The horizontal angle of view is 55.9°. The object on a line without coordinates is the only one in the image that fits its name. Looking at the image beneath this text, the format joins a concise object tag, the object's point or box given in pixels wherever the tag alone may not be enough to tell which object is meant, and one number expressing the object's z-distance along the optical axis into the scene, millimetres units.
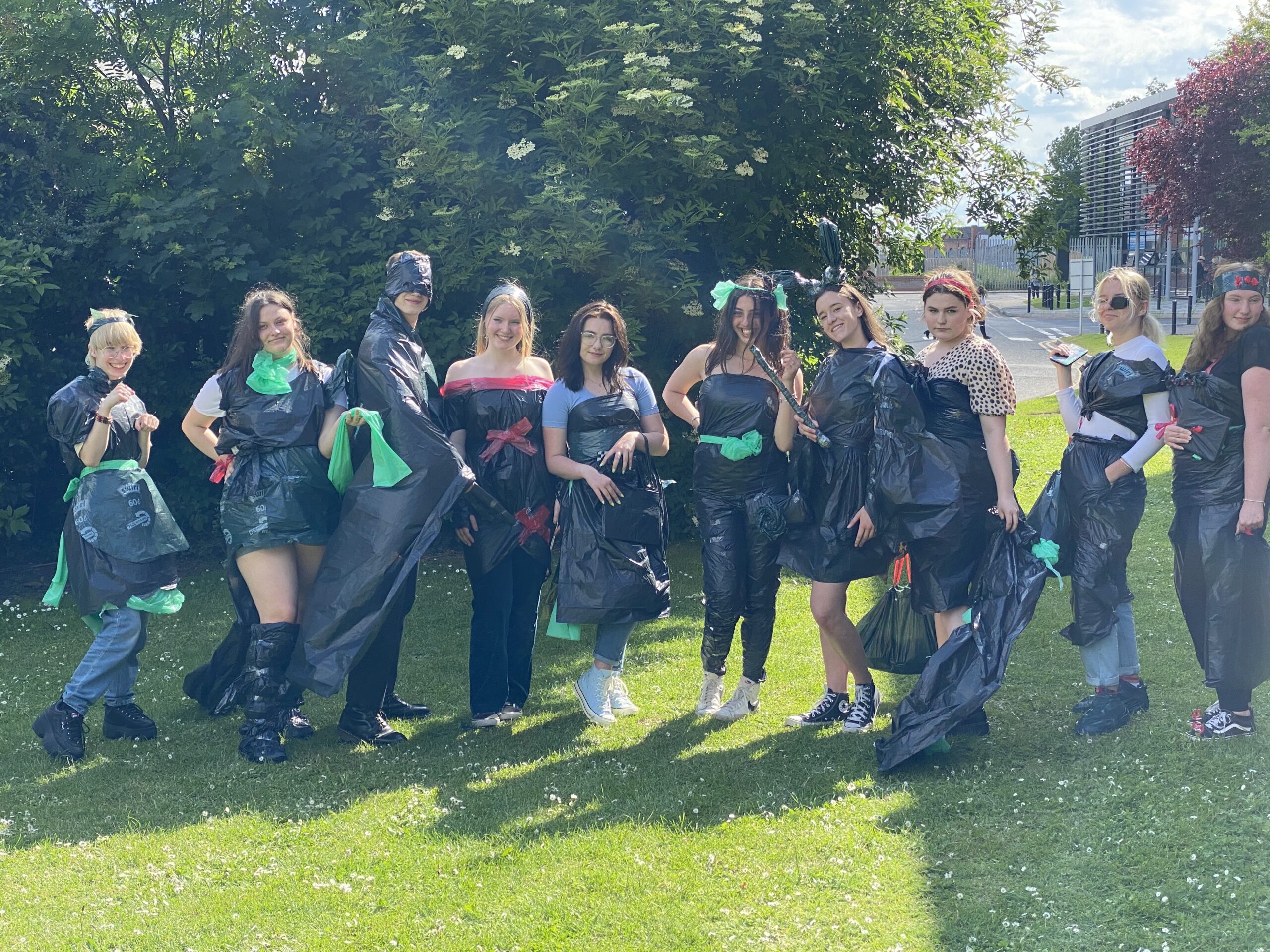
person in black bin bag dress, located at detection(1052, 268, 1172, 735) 4801
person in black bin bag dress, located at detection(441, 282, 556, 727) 5309
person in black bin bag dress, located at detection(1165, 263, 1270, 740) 4605
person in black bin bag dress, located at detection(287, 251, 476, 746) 4992
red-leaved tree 18266
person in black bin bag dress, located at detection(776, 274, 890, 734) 4910
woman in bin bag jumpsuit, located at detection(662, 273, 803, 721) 5098
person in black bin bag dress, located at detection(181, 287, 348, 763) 5043
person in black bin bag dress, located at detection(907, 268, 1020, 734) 4633
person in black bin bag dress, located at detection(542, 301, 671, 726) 5219
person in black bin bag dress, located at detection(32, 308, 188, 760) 5262
